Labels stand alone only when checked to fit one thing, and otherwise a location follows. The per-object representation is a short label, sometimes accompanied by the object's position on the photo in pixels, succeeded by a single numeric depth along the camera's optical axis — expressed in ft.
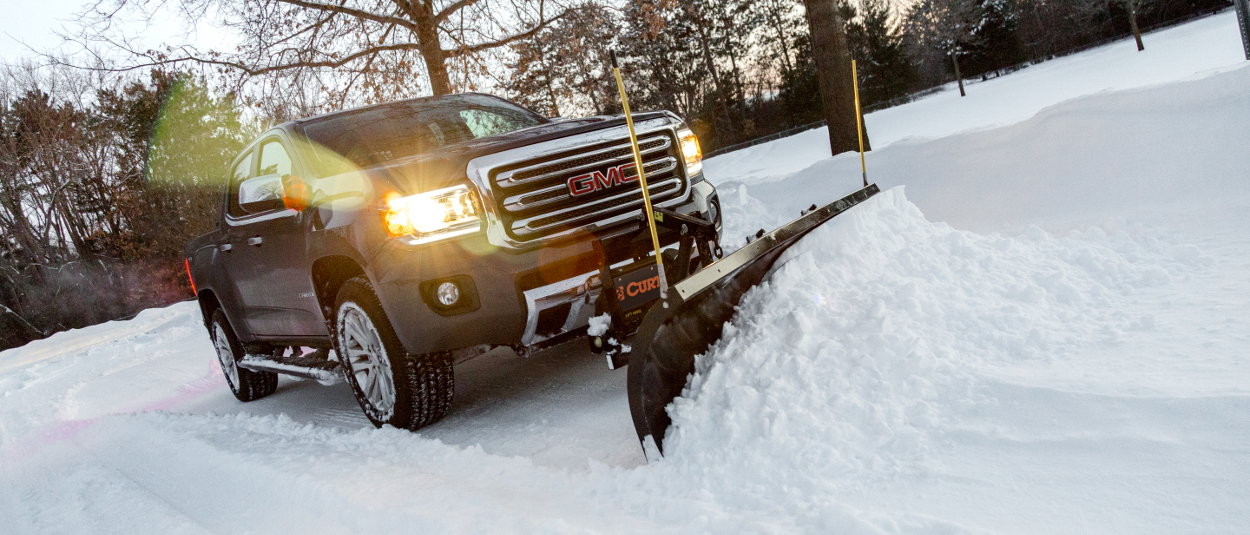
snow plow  9.06
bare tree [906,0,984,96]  150.20
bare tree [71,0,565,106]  38.83
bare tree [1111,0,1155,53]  130.41
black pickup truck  11.13
